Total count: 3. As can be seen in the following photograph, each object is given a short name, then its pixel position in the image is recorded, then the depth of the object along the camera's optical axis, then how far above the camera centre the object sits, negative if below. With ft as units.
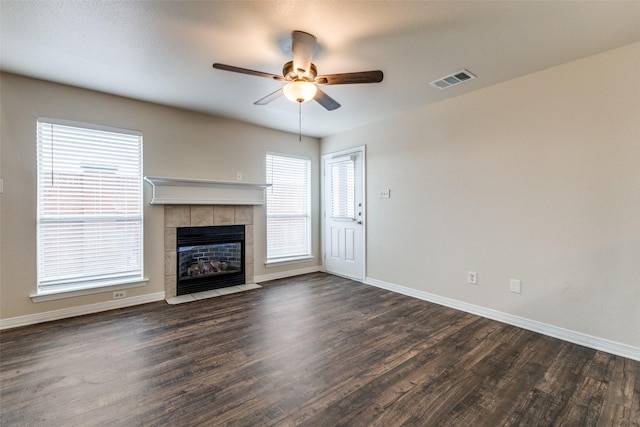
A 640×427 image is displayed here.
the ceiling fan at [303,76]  6.92 +3.40
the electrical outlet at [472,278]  10.62 -2.42
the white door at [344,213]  15.07 +0.01
